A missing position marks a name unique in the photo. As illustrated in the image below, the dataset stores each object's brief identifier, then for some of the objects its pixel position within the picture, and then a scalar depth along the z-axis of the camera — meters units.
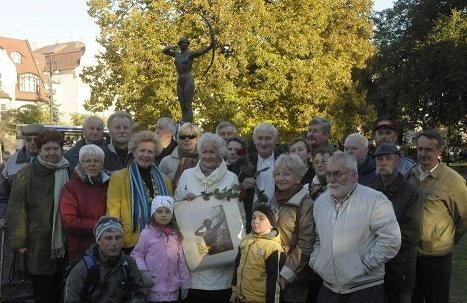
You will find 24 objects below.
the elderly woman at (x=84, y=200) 5.02
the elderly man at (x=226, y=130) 7.26
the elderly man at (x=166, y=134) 6.91
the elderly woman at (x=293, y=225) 4.62
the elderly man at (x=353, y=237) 4.23
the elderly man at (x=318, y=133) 6.64
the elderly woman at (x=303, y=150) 6.02
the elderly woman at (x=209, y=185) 4.91
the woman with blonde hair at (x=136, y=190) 4.97
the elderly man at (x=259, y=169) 5.23
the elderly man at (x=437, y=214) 5.41
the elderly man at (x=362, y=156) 5.37
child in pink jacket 4.75
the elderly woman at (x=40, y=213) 5.48
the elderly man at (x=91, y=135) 6.21
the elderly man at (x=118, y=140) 6.04
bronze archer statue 13.38
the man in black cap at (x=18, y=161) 6.46
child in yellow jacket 4.60
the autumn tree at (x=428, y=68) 29.89
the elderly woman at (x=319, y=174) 5.30
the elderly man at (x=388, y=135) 6.28
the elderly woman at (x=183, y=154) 5.83
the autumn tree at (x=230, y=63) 23.09
